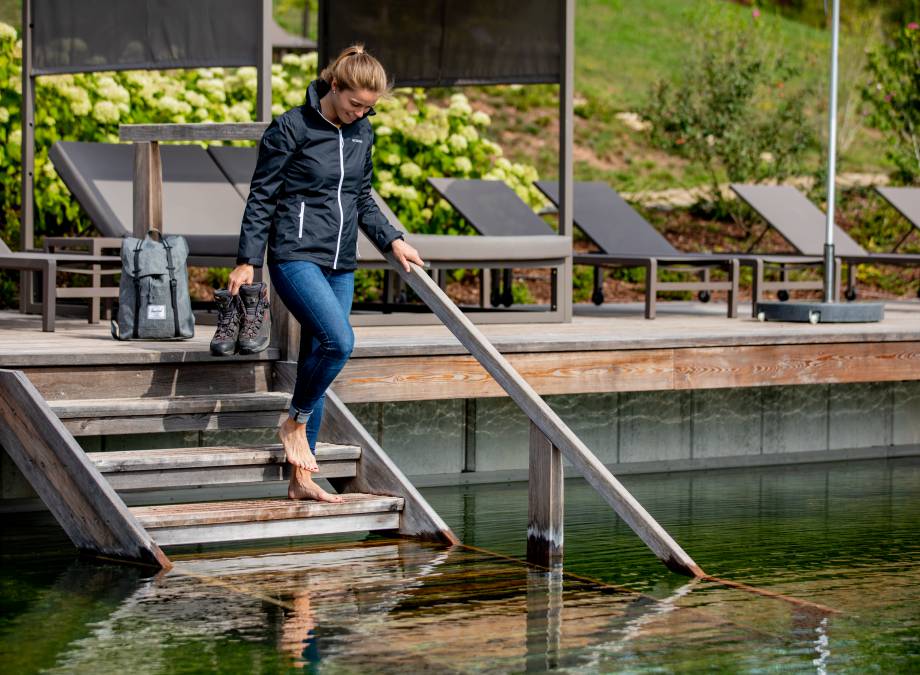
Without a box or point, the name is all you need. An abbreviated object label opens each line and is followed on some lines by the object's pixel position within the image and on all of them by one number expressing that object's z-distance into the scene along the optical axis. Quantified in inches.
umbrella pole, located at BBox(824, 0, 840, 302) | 613.9
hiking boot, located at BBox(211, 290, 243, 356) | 462.4
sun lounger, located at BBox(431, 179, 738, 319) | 704.2
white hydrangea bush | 802.2
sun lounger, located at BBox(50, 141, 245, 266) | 608.9
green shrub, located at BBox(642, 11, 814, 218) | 1222.2
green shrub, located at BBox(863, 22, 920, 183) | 1194.8
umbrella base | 642.9
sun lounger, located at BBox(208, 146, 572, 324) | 594.9
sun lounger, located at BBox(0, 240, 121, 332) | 559.9
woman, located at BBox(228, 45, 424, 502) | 397.3
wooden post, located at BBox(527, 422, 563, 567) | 423.6
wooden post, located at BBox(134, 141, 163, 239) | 497.8
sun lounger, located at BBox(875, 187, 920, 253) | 874.0
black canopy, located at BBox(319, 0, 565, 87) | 726.1
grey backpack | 488.2
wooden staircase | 411.2
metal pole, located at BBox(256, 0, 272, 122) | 538.6
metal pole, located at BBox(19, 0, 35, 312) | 706.9
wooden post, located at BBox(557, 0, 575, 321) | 644.5
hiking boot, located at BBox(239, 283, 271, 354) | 462.4
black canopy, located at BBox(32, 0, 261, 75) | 597.4
